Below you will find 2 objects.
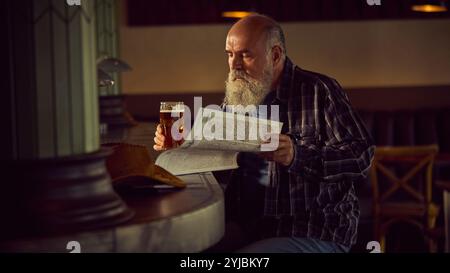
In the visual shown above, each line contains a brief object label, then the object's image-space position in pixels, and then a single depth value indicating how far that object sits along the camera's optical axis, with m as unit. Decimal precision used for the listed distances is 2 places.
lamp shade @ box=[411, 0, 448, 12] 7.15
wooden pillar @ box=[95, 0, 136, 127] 5.37
